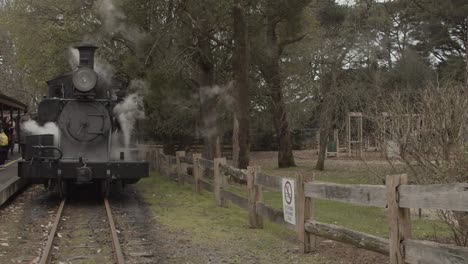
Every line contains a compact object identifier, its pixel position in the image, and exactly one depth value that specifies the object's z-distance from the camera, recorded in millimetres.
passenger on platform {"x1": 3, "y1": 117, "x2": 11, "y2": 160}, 23800
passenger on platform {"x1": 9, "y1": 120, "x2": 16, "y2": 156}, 25722
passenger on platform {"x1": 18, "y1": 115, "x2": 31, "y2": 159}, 13856
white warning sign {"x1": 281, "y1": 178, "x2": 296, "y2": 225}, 7961
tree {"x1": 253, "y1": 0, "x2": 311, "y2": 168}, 19680
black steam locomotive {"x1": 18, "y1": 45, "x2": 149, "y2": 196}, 12695
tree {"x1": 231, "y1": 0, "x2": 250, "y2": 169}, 17016
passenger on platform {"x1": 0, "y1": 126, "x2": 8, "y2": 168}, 19211
